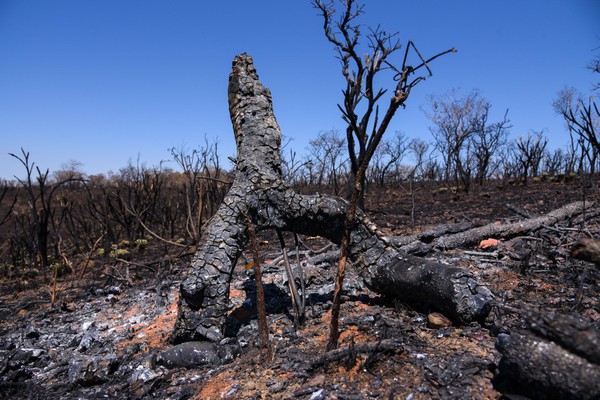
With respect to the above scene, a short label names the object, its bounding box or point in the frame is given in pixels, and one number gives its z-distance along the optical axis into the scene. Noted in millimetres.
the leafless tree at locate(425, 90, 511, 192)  19547
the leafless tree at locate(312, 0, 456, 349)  1908
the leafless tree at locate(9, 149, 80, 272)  7379
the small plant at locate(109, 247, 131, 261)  7825
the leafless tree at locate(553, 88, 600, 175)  8308
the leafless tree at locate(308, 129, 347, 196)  21328
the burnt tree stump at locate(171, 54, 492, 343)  2947
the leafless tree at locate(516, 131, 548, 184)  19538
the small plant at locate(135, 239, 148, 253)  8789
